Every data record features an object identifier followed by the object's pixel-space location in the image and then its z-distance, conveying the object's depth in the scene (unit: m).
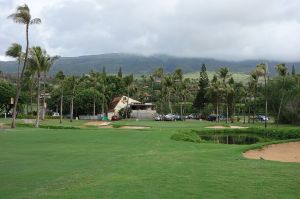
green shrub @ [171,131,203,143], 42.83
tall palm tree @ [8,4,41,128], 57.72
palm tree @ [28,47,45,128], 62.51
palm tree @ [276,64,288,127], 95.25
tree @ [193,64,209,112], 132.75
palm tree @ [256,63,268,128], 83.44
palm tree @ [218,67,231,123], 109.99
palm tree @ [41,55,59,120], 63.31
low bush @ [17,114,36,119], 93.91
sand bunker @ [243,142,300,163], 28.88
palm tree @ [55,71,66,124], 103.19
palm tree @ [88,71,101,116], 126.05
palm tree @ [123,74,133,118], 126.88
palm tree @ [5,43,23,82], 60.03
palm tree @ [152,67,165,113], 131.75
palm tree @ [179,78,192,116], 130.00
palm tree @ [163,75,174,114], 117.04
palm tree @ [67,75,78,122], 105.54
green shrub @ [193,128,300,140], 56.87
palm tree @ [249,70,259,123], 98.50
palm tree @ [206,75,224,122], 109.14
